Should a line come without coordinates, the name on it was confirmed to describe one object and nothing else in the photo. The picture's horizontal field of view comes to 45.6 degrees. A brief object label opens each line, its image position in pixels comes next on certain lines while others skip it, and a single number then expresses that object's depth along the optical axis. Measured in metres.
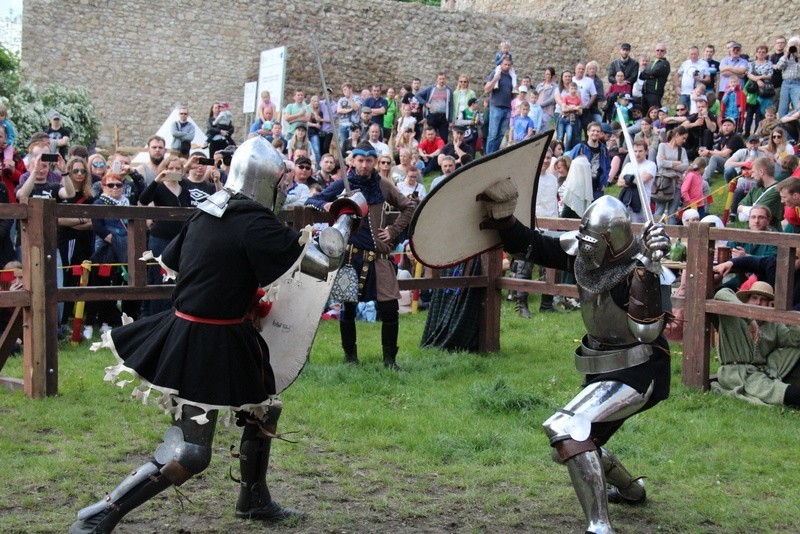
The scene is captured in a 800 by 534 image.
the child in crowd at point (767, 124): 12.86
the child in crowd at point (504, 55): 16.95
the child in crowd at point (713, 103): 15.53
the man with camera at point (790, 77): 14.35
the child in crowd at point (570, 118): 15.41
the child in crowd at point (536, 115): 16.48
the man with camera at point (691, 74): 16.08
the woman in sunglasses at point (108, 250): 8.63
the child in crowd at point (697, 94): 14.91
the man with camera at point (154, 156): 9.45
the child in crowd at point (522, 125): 15.84
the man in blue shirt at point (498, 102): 16.47
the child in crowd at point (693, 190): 11.24
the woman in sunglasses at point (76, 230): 8.48
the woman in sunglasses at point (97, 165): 9.58
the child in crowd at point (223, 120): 15.69
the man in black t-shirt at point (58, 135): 12.74
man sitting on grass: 6.50
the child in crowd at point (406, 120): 16.88
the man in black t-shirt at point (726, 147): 13.34
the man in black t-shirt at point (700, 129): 14.38
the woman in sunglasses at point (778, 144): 11.35
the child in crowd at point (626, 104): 16.44
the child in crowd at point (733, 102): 15.09
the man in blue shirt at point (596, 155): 12.86
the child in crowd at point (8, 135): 8.38
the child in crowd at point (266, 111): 16.59
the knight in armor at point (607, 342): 3.88
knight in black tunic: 3.73
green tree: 17.75
